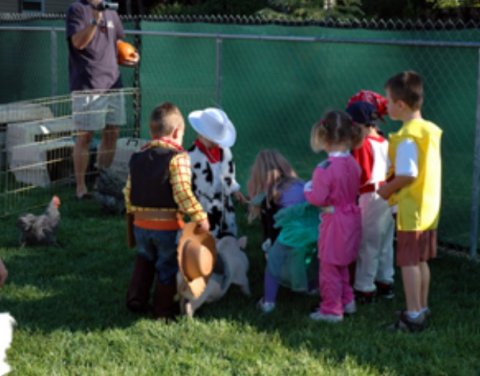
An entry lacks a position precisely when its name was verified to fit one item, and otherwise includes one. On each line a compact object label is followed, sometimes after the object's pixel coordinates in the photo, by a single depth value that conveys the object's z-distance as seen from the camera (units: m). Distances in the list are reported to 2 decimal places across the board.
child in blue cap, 5.26
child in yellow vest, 4.60
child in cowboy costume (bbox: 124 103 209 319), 4.83
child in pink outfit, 4.89
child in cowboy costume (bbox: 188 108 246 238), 5.42
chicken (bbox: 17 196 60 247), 6.58
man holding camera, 8.19
